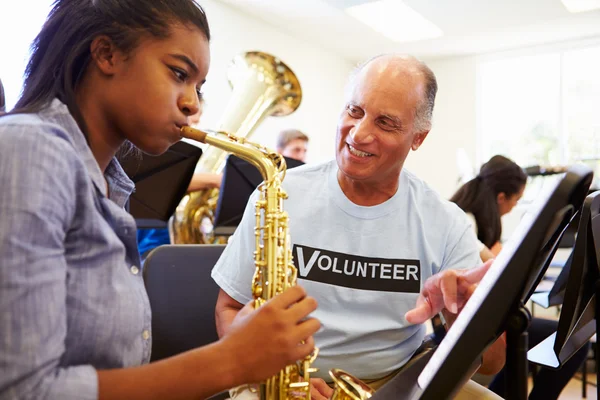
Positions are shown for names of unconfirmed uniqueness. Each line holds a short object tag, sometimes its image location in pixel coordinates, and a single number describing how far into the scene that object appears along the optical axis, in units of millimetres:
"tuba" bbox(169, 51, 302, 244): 3113
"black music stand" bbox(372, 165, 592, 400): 750
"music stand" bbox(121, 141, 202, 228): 2252
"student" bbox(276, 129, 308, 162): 4672
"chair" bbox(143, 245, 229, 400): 1551
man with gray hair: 1428
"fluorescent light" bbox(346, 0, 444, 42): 5695
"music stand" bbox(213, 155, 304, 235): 2543
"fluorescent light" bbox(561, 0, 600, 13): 5600
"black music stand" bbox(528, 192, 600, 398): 1131
